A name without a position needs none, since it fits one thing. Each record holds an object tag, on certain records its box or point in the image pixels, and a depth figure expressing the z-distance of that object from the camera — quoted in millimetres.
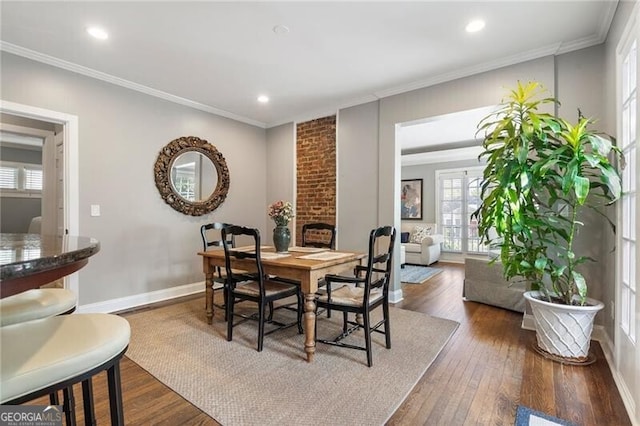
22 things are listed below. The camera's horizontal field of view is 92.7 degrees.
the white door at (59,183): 3172
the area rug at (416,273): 5043
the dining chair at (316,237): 3609
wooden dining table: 2225
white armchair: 6409
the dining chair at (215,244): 2979
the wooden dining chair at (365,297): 2156
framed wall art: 7664
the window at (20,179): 5488
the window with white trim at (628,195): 1887
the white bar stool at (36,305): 1128
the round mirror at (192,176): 3895
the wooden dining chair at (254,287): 2389
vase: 2900
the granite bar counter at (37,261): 717
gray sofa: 3344
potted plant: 2160
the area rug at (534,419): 1599
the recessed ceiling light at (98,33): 2527
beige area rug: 1700
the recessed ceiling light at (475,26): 2432
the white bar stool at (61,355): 767
